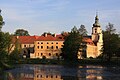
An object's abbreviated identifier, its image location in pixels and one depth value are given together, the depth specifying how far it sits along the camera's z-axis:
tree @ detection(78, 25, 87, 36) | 109.46
